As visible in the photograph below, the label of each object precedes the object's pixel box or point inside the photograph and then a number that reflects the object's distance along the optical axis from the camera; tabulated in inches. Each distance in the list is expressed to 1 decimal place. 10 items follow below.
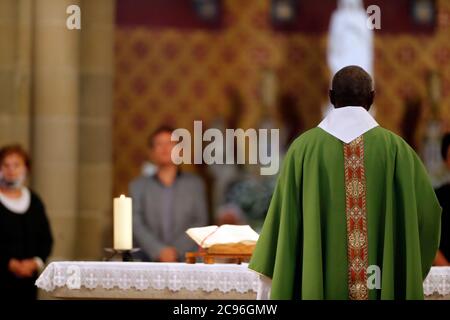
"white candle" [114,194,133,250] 351.9
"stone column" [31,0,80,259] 573.6
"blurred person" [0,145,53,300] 451.6
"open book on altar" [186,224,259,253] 345.1
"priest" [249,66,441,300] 301.1
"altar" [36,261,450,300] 337.3
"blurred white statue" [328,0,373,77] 667.0
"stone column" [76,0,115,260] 594.9
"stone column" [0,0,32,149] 571.8
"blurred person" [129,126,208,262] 470.2
